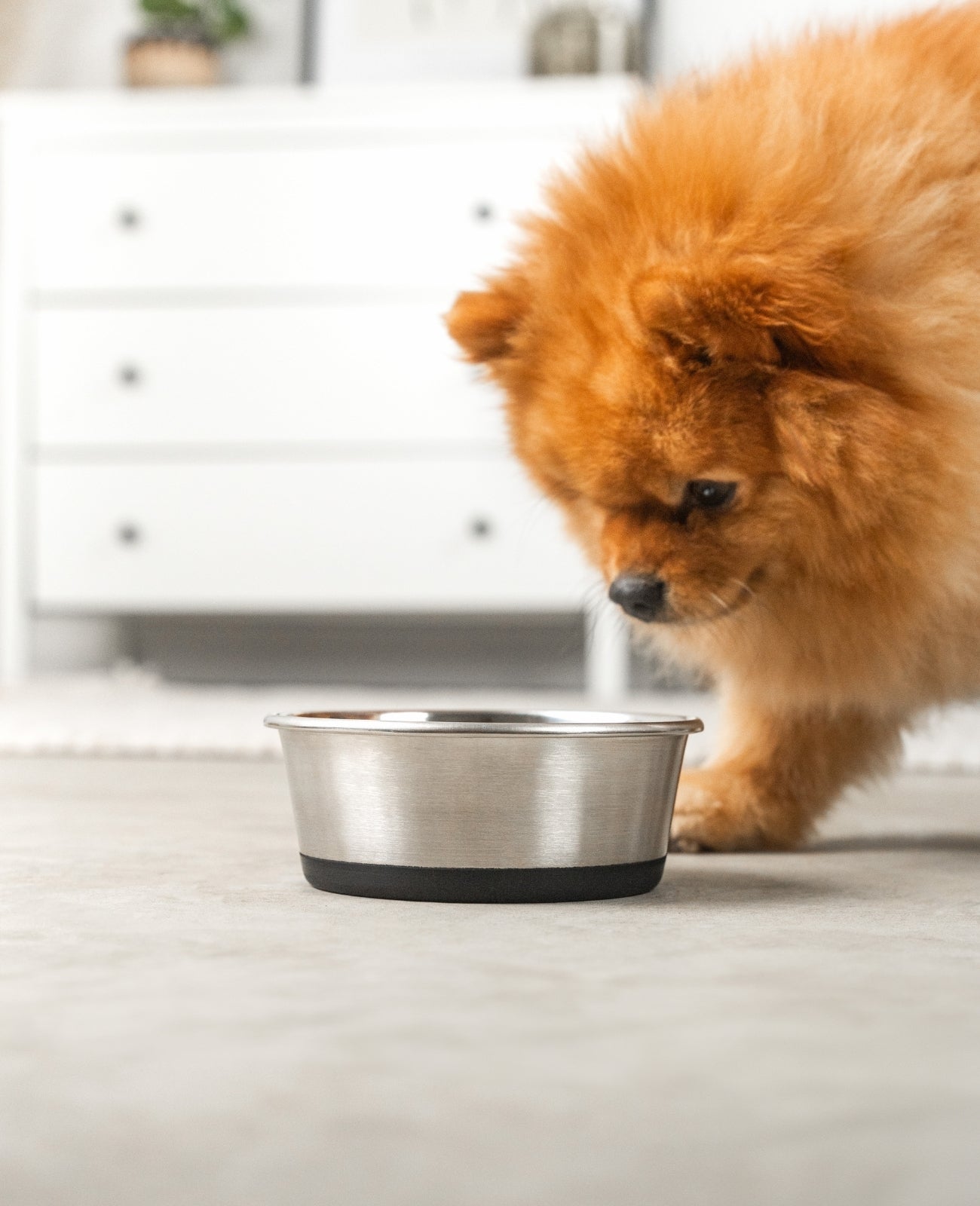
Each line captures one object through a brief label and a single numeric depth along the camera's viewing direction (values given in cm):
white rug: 229
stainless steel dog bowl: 99
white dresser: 347
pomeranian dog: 111
